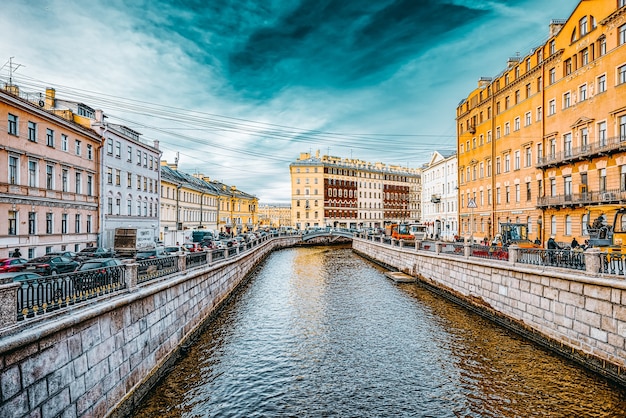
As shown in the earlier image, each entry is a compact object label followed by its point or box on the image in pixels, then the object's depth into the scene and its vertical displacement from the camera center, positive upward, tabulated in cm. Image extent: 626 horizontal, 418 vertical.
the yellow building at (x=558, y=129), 2666 +766
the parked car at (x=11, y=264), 1839 -231
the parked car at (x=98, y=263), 1528 -185
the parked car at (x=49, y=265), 1806 -235
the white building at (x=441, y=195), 6194 +399
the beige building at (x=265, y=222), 17531 -153
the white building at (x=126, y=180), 3684 +422
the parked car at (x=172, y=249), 2985 -240
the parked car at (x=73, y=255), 2315 -231
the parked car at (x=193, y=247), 3394 -262
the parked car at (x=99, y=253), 2505 -230
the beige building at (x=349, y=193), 10094 +728
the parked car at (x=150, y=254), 2410 -226
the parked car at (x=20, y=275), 1446 -220
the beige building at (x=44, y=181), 2481 +285
